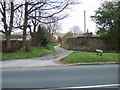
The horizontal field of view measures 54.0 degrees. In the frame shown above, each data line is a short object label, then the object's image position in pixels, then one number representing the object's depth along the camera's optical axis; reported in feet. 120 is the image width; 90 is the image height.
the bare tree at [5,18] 48.04
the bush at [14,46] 46.06
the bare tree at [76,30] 181.88
